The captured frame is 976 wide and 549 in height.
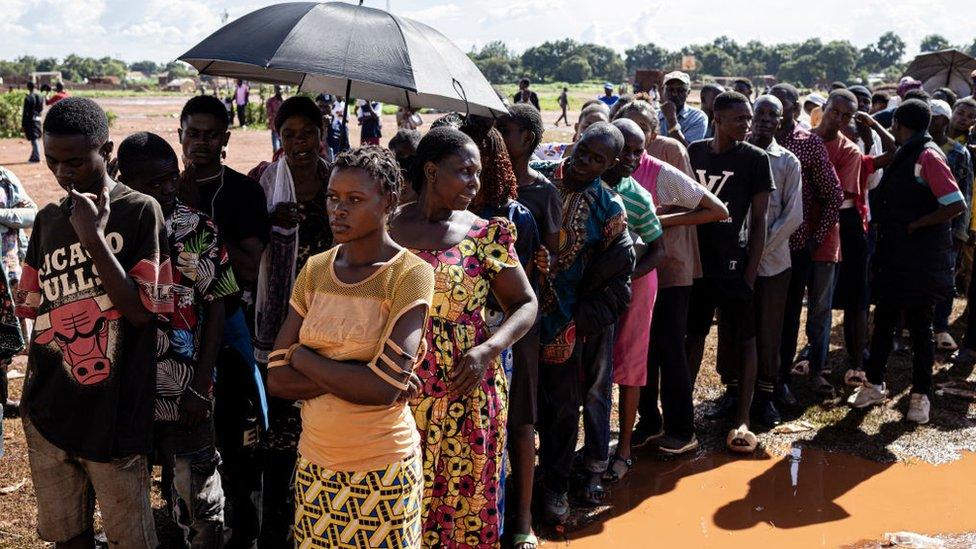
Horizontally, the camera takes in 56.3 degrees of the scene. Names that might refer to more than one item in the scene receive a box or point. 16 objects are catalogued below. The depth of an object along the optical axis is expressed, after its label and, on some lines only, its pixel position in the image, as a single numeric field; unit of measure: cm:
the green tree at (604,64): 12562
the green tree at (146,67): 18338
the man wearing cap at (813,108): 886
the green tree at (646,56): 13600
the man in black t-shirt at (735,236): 527
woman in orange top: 261
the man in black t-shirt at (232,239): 369
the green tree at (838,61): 11094
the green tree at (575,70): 11544
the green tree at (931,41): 13400
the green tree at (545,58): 12069
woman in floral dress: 320
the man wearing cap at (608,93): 1123
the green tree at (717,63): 12050
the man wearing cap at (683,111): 797
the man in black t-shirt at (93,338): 291
